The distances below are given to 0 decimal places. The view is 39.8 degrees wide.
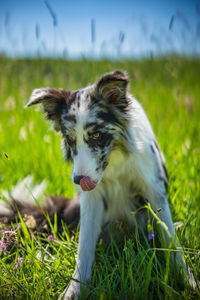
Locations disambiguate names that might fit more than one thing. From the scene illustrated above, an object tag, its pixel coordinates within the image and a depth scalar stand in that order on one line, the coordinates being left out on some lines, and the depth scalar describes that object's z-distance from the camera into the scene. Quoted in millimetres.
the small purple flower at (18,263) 1962
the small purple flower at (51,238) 2277
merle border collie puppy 2154
